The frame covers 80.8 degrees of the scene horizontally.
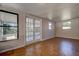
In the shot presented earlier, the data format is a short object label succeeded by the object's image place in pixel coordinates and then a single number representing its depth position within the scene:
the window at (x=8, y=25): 1.83
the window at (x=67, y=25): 4.45
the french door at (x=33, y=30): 2.71
